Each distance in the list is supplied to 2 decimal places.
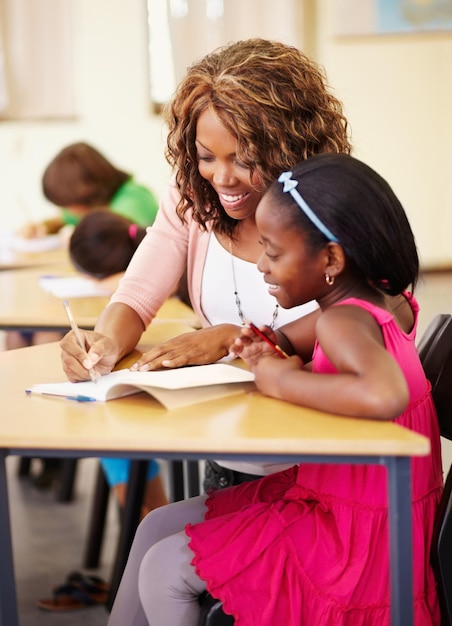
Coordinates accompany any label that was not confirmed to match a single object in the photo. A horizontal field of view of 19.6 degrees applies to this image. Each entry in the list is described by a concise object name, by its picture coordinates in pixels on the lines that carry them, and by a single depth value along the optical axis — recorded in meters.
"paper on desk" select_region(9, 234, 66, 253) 4.27
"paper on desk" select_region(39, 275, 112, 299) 2.79
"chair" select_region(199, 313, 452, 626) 1.69
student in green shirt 3.86
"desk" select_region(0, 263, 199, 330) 2.51
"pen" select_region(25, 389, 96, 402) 1.75
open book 1.71
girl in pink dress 1.66
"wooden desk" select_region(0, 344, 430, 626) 1.54
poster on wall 7.21
